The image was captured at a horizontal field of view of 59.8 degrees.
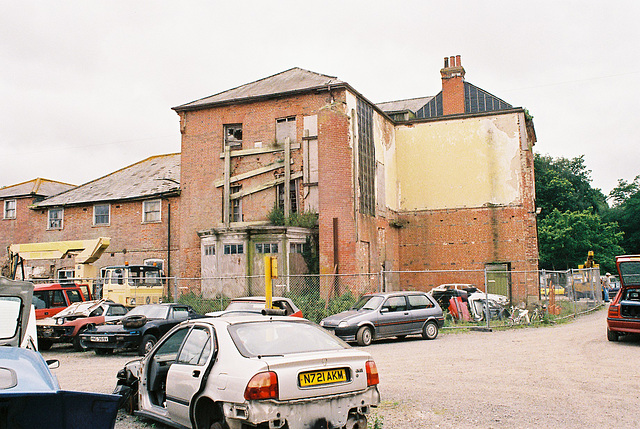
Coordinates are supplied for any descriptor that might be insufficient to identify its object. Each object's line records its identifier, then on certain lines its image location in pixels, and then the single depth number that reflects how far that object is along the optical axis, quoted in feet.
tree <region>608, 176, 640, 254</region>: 204.85
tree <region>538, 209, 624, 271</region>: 165.58
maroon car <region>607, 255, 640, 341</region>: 46.62
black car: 47.62
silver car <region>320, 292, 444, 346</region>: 52.26
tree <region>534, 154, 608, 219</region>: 189.06
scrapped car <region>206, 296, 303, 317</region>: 46.61
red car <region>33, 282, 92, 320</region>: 59.26
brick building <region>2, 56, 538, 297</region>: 80.33
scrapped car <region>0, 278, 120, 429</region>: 13.06
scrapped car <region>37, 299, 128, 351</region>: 53.11
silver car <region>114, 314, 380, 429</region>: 17.28
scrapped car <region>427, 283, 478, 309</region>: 81.56
